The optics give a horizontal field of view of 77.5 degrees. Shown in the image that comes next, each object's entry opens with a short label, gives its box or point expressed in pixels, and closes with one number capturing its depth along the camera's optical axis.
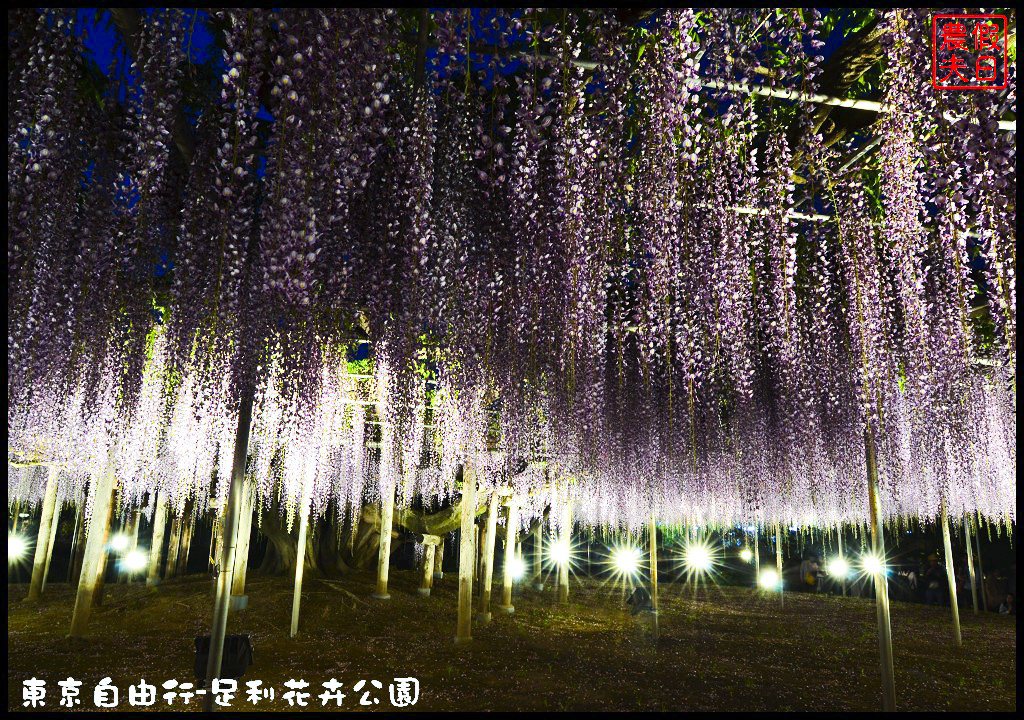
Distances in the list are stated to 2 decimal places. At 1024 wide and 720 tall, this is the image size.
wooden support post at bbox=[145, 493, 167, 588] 13.59
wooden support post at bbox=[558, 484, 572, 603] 13.09
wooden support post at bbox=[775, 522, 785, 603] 16.56
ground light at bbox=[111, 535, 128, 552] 19.94
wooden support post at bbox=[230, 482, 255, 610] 10.73
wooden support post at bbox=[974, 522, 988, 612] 14.45
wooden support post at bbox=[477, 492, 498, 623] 10.39
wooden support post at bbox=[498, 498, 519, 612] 11.95
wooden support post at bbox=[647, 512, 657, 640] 9.10
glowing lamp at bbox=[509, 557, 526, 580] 20.61
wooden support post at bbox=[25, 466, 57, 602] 12.00
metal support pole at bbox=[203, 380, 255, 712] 4.32
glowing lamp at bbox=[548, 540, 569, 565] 13.70
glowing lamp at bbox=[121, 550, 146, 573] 15.50
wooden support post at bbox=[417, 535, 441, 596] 13.94
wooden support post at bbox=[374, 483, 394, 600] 11.92
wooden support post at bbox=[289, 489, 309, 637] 8.37
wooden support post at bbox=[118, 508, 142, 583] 15.40
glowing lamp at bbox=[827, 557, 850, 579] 19.19
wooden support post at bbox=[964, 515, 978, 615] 13.78
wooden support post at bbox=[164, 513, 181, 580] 16.45
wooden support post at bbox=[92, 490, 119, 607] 9.88
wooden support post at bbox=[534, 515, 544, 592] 18.70
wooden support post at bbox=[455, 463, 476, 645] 7.91
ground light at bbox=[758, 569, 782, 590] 19.38
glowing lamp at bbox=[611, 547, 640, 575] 23.71
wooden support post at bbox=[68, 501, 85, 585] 14.21
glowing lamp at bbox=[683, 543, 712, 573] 23.88
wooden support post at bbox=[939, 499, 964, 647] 8.86
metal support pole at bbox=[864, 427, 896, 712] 4.87
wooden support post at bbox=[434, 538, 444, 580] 16.99
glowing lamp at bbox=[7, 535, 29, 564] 17.41
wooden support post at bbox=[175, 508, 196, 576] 16.20
